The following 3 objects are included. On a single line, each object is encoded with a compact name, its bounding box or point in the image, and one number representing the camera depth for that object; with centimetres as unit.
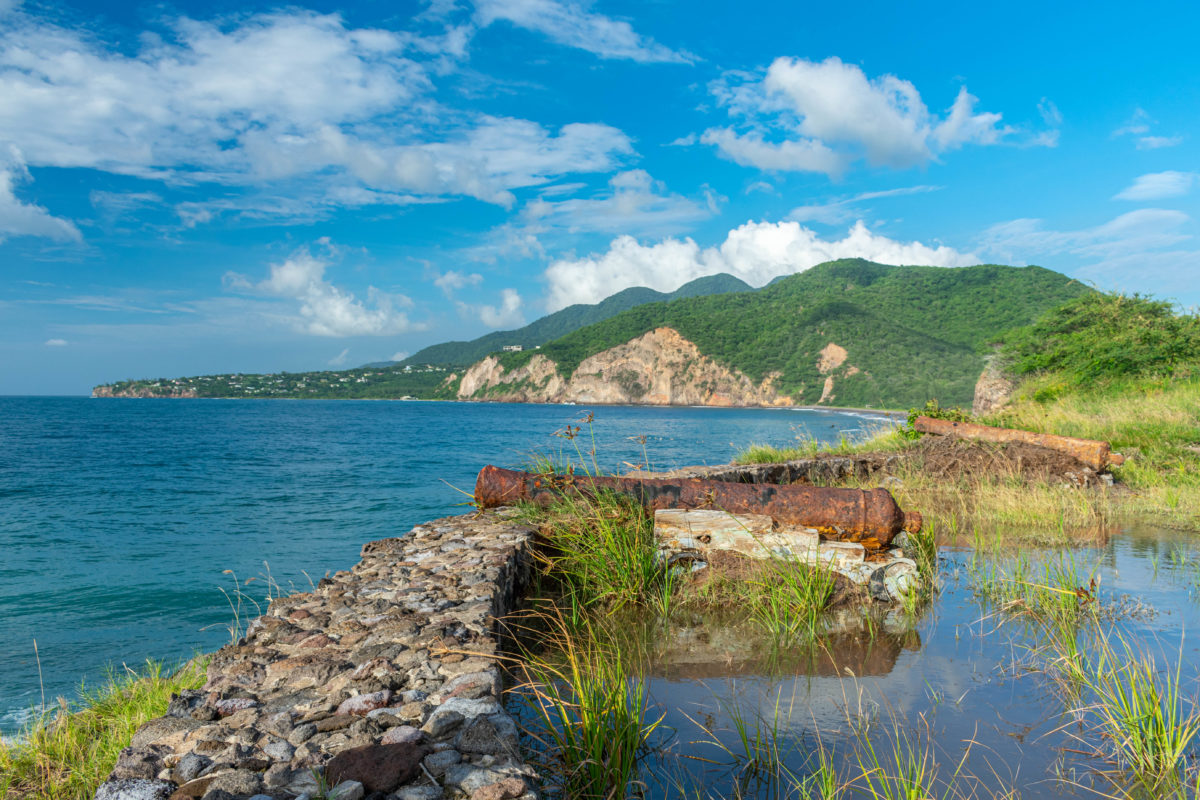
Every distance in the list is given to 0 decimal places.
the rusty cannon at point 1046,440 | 1030
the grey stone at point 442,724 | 237
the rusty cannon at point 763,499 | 546
